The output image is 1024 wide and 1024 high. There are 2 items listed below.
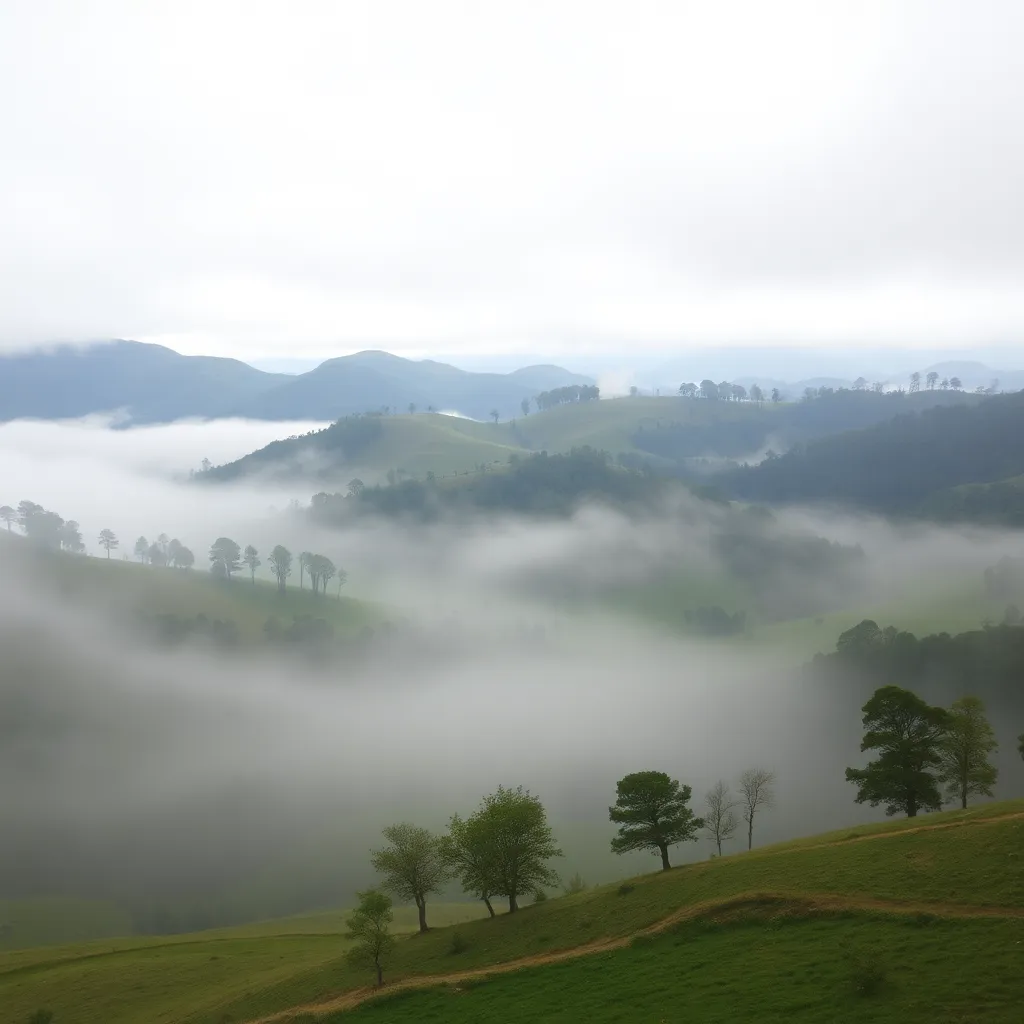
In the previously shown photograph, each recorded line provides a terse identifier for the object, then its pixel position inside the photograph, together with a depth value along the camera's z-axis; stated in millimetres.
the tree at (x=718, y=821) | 78625
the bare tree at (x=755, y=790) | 78938
